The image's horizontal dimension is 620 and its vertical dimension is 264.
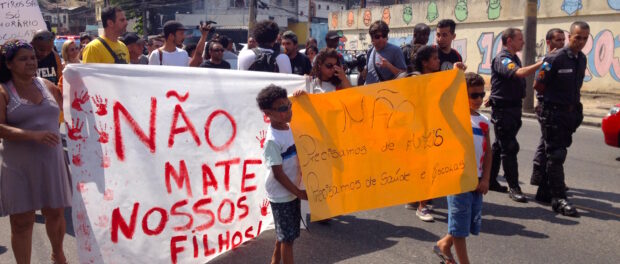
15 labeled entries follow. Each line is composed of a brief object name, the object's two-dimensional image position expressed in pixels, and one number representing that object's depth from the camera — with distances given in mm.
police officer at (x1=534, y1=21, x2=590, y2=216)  5355
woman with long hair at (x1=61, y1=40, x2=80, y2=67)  5883
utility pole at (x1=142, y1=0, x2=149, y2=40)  46250
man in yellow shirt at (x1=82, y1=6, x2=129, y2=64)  5117
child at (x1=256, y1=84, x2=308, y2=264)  3354
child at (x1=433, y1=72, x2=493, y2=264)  3734
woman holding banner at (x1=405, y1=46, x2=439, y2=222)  4922
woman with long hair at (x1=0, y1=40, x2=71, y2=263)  3527
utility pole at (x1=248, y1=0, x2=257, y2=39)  28178
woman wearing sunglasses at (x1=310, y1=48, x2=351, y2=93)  4473
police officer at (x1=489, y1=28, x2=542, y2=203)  5680
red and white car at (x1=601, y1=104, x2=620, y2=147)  7828
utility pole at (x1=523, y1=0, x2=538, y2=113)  12273
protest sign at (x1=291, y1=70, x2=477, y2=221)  3654
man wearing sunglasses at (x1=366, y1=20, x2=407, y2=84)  5801
